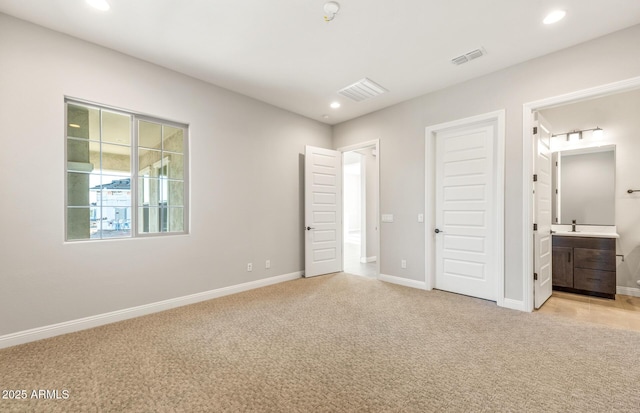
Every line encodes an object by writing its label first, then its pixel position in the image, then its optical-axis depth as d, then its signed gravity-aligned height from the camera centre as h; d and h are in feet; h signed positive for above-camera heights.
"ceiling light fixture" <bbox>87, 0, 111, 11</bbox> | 7.31 +5.65
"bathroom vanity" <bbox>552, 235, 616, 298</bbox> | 11.66 -2.72
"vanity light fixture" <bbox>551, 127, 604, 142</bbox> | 12.97 +3.65
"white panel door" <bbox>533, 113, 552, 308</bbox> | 10.38 -0.26
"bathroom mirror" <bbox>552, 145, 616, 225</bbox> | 12.86 +1.02
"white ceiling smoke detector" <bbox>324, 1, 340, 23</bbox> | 7.32 +5.55
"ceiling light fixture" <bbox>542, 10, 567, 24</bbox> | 7.72 +5.61
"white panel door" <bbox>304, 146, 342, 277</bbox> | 15.47 -0.27
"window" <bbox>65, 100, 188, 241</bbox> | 9.20 +1.25
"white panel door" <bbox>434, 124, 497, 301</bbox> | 11.37 -0.23
